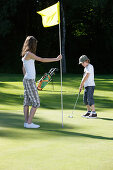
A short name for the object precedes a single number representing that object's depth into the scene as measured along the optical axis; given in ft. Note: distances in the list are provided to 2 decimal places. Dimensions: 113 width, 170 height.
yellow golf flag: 32.73
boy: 37.86
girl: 29.35
